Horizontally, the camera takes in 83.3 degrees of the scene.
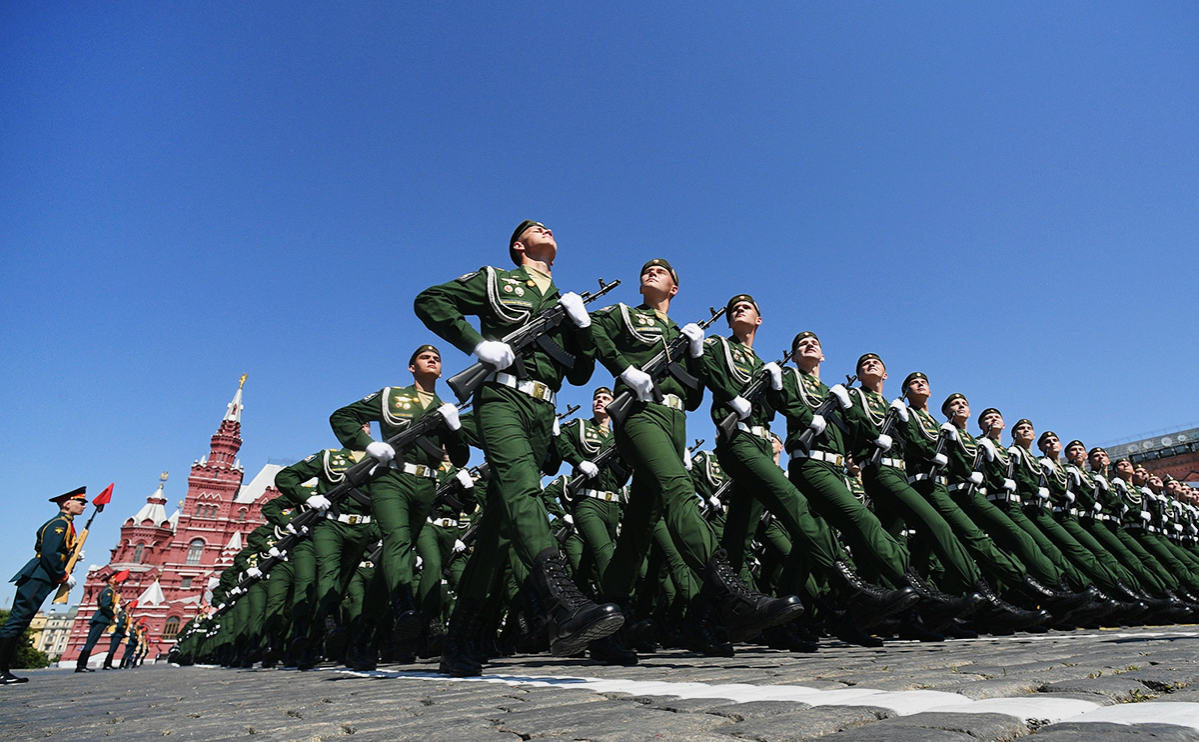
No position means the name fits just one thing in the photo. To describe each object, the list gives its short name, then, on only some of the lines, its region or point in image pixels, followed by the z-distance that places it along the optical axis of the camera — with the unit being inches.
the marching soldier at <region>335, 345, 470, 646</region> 215.0
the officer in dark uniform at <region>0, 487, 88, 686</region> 268.8
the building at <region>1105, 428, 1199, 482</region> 1786.9
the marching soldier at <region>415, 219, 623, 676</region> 141.6
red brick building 2297.0
